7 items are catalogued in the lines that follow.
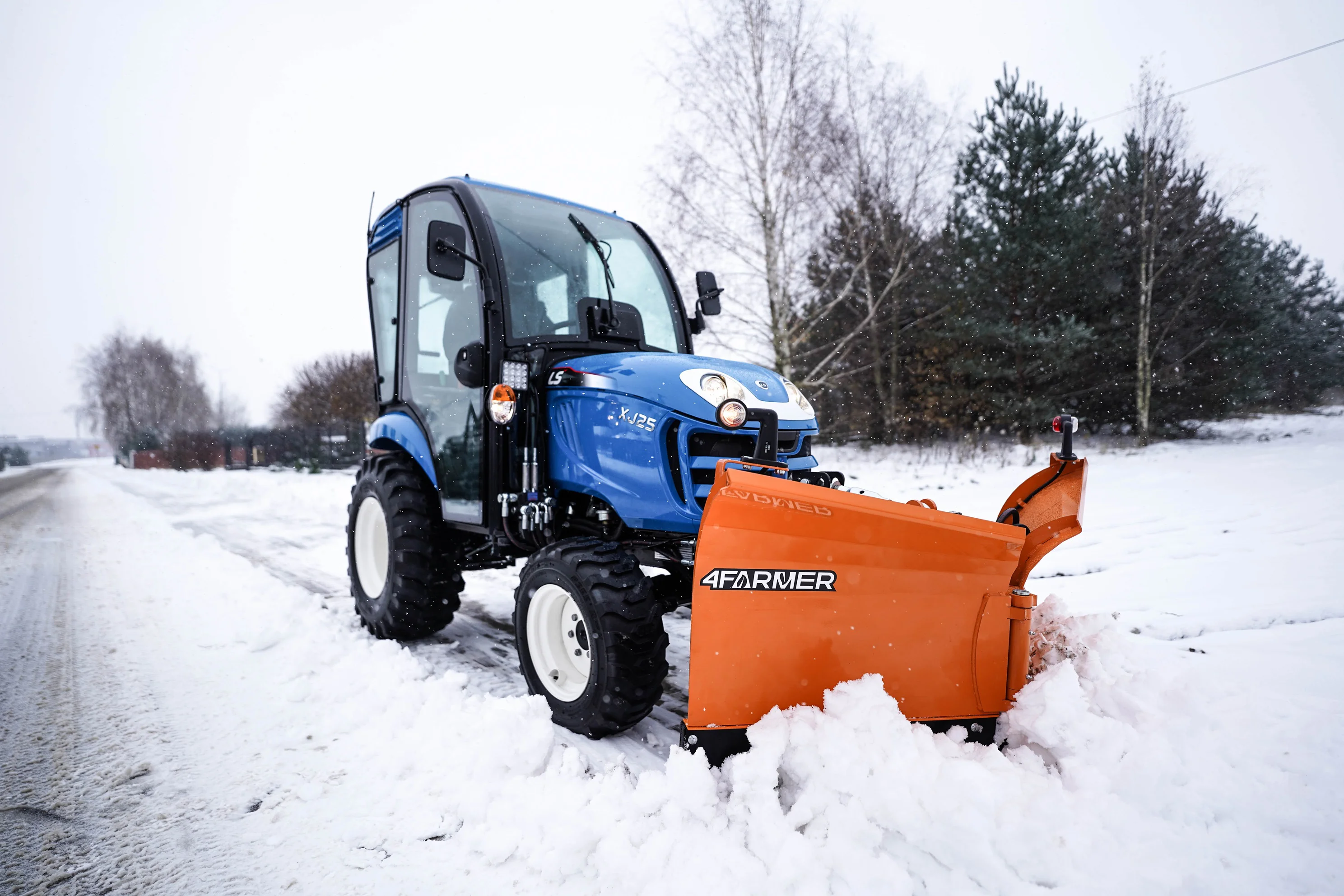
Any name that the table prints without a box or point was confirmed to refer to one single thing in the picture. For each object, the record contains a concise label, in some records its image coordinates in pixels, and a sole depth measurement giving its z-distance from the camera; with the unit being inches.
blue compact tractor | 103.5
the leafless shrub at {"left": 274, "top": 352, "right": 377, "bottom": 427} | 1189.7
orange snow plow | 83.2
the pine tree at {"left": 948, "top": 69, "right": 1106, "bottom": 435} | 579.2
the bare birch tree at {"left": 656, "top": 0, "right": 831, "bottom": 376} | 436.8
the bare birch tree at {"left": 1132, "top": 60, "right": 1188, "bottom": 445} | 577.9
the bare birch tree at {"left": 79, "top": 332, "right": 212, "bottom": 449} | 2180.1
